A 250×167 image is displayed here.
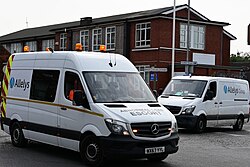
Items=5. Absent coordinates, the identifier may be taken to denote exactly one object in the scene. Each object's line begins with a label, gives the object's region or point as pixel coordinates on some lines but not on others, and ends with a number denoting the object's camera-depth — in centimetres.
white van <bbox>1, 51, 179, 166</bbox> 912
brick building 4037
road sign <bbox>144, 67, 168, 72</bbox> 2700
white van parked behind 1706
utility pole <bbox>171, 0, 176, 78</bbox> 3731
